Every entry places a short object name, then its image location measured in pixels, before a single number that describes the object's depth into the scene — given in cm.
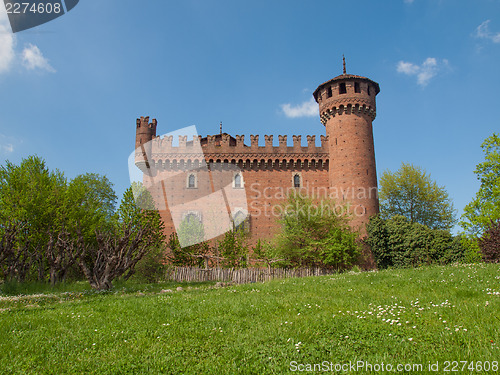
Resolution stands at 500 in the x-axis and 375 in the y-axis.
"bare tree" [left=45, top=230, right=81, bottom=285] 1602
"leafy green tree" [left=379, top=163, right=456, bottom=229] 3388
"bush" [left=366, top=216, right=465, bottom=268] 2441
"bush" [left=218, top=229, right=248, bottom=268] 2428
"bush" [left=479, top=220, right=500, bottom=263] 1772
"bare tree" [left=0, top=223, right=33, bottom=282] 1553
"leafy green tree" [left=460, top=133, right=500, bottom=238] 2170
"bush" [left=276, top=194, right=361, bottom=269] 2206
